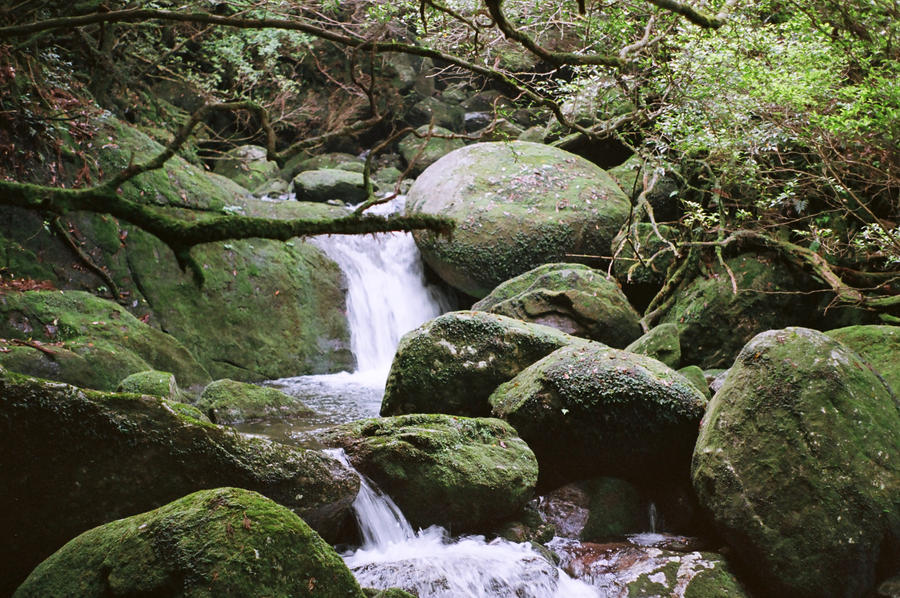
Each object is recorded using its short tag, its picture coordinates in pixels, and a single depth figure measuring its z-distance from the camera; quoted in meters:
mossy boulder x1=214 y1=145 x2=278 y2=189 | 17.05
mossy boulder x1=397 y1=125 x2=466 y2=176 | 16.95
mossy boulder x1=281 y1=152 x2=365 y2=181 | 18.20
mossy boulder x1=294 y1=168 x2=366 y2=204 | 15.38
